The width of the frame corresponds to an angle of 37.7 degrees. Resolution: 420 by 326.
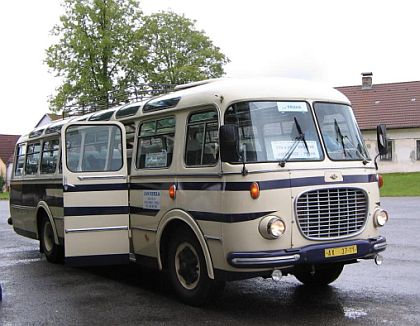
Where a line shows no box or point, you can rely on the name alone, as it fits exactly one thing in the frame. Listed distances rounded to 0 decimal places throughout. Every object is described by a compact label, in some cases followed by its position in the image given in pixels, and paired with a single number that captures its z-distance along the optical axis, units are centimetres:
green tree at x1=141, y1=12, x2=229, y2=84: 4319
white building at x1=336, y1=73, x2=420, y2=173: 4684
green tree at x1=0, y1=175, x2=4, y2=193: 5994
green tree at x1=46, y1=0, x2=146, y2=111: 3934
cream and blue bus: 682
